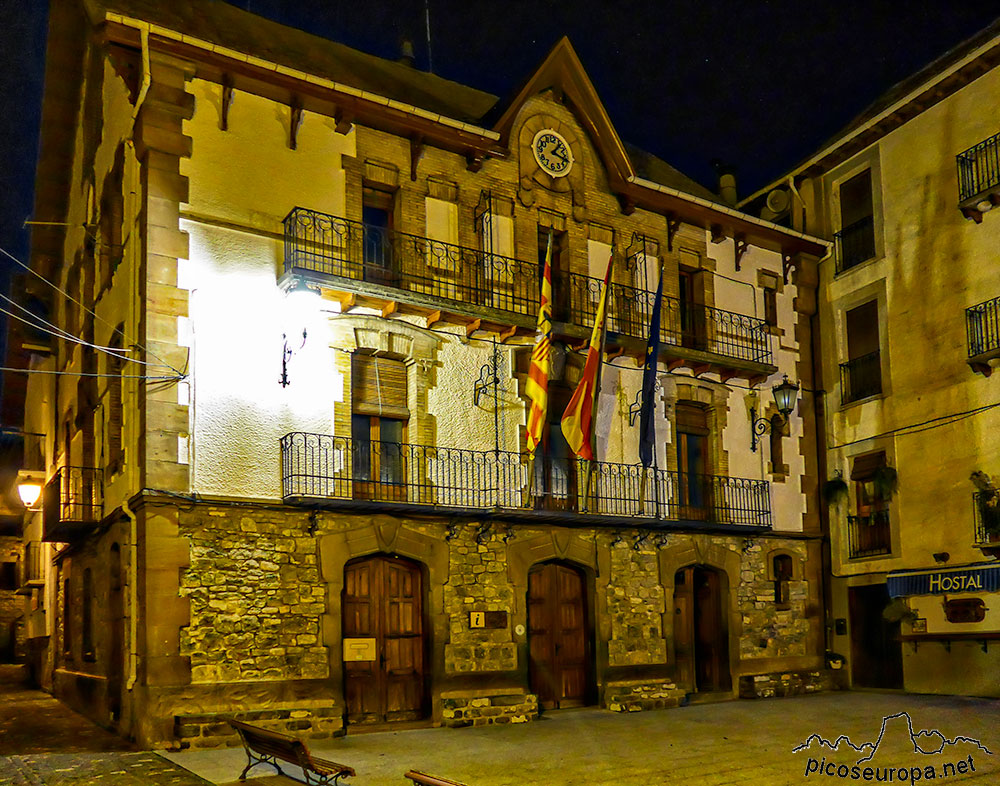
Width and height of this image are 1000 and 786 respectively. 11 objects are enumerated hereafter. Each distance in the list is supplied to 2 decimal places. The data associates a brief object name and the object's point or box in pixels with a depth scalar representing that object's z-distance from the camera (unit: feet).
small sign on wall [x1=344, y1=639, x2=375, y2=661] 47.68
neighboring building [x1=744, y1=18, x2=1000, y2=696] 57.62
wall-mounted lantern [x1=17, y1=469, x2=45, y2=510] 56.44
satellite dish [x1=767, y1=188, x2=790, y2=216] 73.56
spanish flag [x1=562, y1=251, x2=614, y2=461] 51.21
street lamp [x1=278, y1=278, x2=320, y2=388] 47.01
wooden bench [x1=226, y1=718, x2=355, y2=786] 29.91
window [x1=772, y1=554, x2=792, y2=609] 64.28
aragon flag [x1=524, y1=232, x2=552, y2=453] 51.18
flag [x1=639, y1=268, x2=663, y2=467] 54.75
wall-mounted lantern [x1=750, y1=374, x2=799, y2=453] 61.05
